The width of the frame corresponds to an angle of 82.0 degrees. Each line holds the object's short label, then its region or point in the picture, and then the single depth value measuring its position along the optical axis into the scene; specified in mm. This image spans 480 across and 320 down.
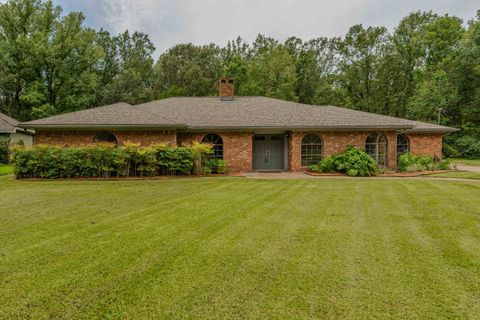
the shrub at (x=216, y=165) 13750
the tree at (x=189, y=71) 30984
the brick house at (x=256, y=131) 13414
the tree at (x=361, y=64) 33844
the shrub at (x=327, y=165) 13859
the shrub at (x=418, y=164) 14711
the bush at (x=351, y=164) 13086
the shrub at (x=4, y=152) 20484
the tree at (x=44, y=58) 28031
